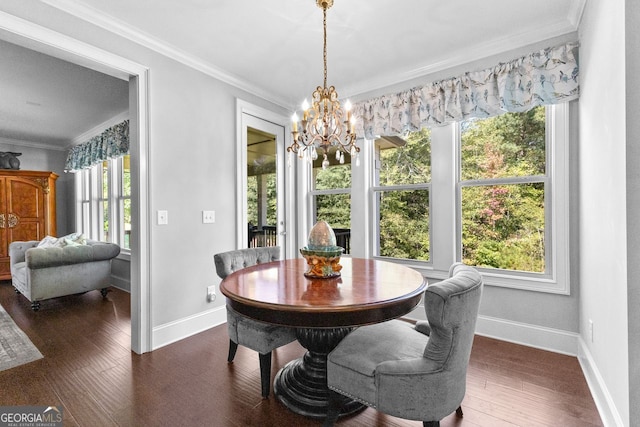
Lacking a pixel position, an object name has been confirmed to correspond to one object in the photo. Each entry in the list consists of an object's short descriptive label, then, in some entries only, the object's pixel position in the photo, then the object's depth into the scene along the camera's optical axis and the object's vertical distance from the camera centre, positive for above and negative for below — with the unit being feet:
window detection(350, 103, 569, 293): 8.38 +0.44
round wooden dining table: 4.43 -1.34
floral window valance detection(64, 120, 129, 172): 14.71 +3.57
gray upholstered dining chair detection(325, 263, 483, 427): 3.96 -2.22
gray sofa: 11.86 -2.30
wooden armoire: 17.67 +0.50
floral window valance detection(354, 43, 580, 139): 7.73 +3.44
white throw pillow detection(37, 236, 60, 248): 14.34 -1.29
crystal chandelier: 6.82 +1.98
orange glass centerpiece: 6.02 -0.78
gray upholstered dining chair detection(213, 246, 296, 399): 6.24 -2.56
